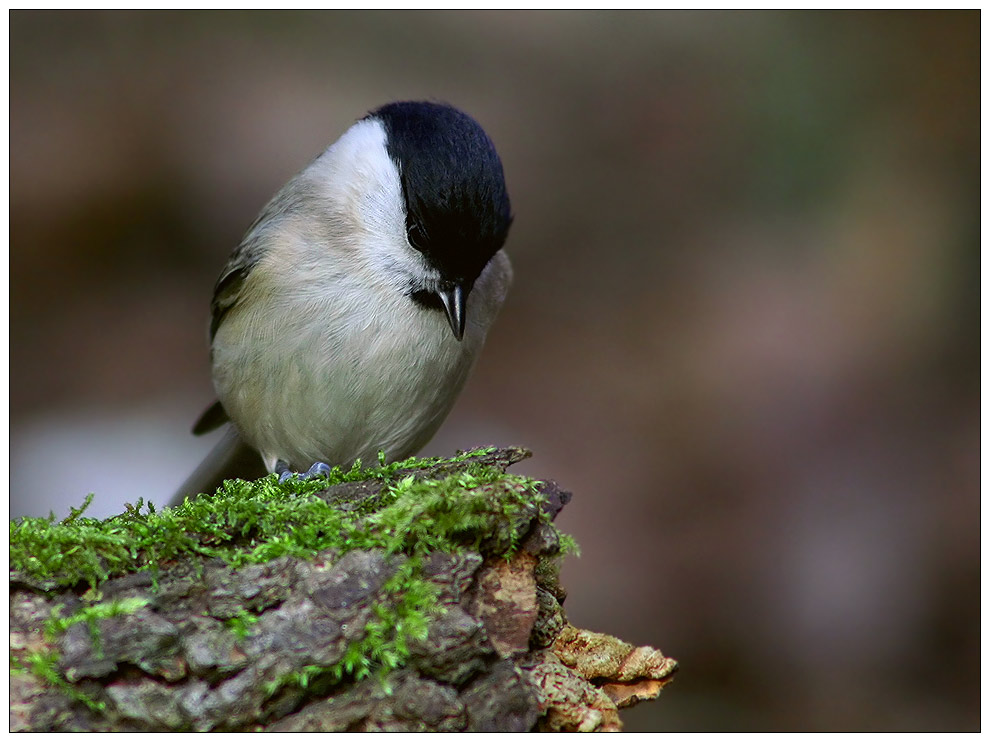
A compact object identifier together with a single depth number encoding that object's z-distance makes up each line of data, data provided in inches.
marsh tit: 84.6
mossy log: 83.0
